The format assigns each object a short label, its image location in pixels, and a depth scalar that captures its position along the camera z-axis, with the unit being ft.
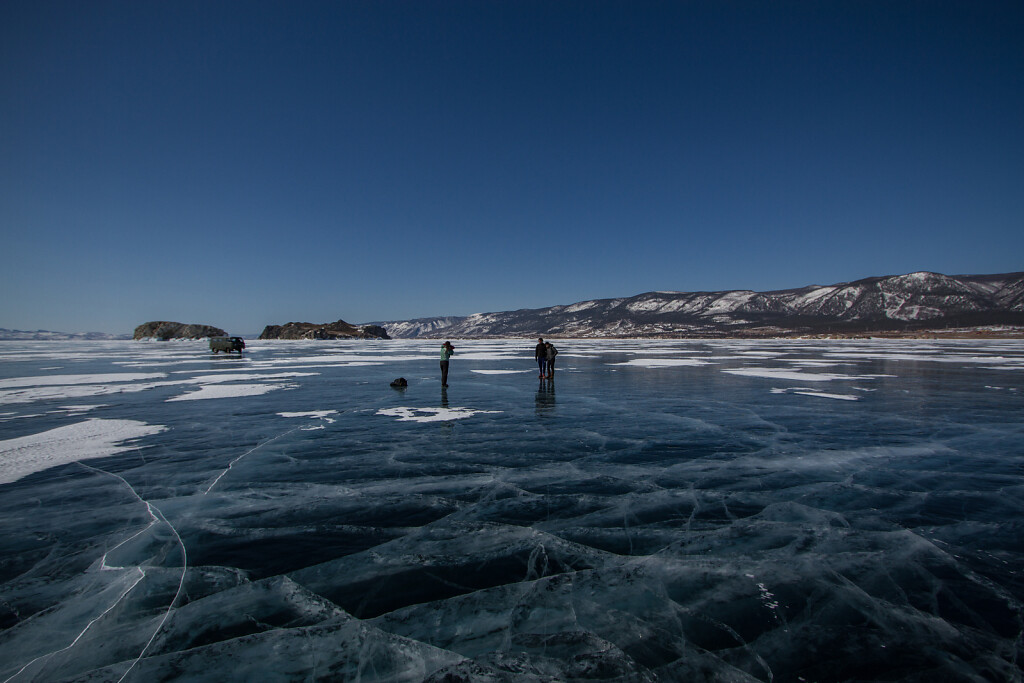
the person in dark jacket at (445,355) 58.03
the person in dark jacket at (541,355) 61.05
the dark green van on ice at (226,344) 153.79
